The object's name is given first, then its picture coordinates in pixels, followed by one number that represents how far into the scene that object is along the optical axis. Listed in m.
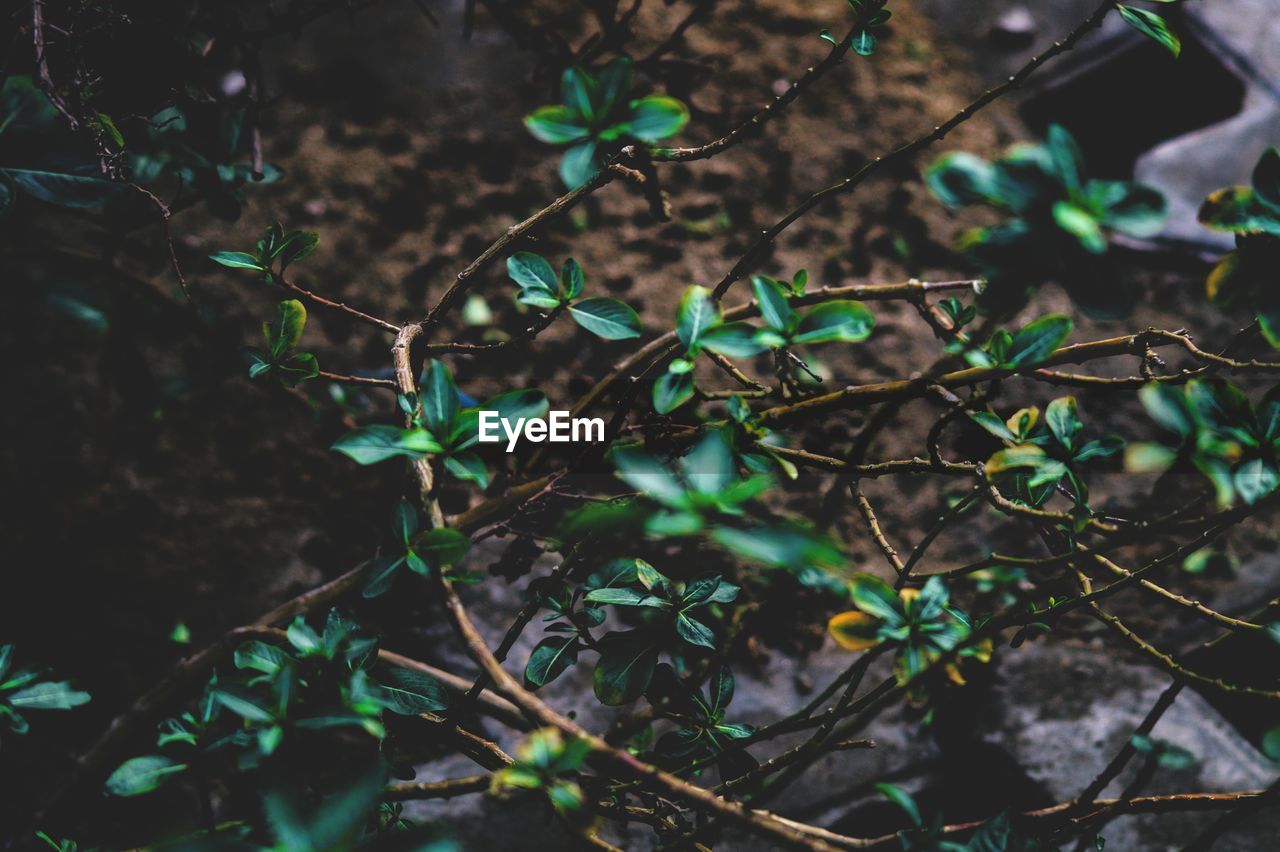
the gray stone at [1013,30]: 1.56
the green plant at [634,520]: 0.80
